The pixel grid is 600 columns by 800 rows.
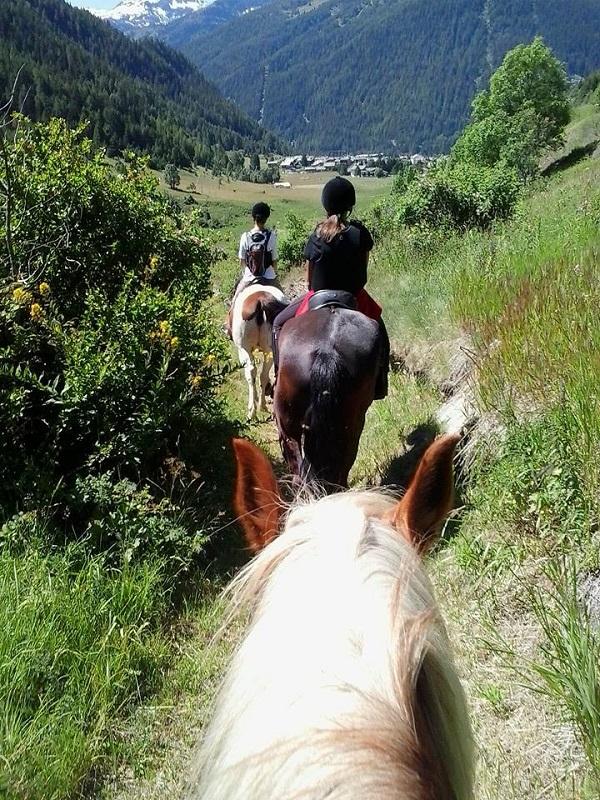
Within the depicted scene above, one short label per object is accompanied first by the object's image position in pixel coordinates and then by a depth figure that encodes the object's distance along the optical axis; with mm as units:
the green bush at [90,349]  3906
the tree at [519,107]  40500
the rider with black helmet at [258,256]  7852
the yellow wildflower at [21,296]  4086
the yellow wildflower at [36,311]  4090
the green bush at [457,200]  12281
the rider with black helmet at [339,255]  4633
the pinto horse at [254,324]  6926
